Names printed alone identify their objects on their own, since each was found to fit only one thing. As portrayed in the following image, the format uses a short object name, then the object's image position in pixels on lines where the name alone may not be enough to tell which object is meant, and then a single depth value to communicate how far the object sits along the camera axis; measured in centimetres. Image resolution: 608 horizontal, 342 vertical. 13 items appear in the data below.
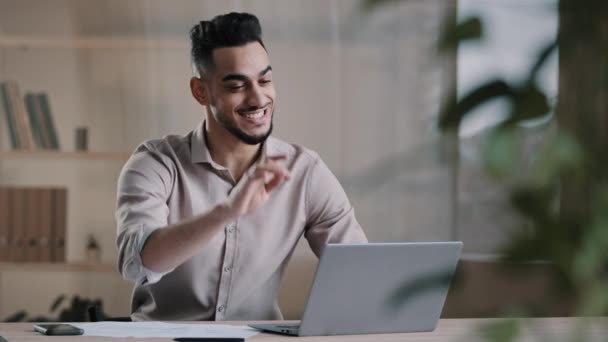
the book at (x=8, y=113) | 665
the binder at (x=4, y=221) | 663
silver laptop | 300
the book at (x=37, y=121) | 669
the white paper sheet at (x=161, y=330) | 309
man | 397
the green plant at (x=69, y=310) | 668
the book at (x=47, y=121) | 670
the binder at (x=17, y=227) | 664
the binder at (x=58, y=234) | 667
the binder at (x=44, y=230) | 665
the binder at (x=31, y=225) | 664
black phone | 309
